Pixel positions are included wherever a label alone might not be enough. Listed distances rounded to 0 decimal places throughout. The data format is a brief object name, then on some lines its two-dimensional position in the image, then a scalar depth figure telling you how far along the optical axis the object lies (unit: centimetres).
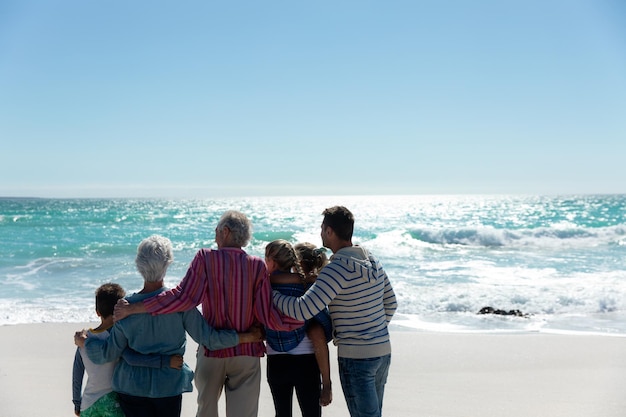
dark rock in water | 915
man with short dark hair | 278
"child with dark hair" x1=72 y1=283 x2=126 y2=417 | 274
